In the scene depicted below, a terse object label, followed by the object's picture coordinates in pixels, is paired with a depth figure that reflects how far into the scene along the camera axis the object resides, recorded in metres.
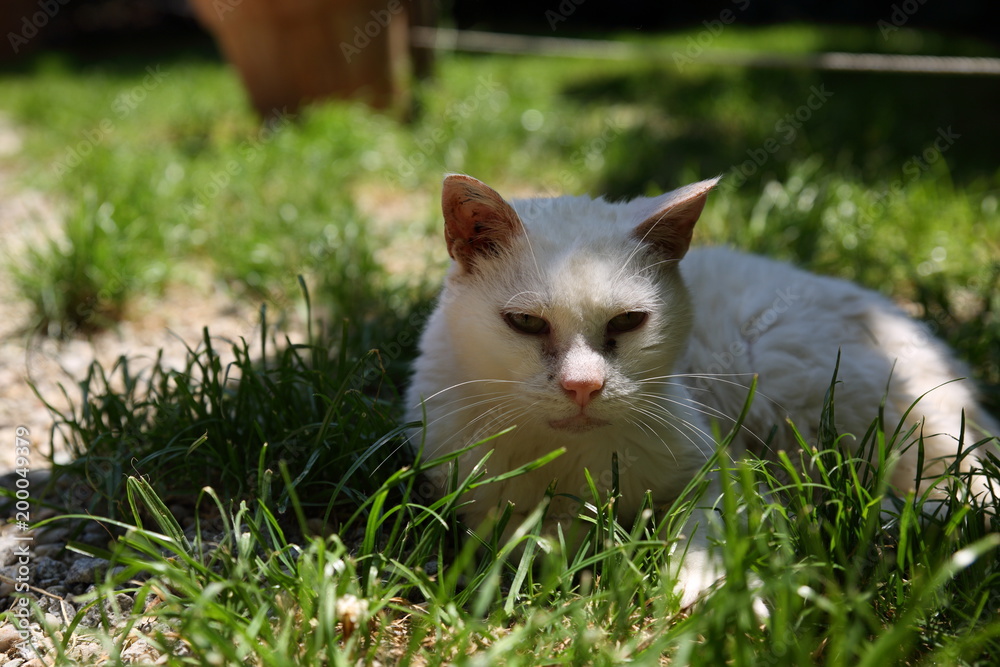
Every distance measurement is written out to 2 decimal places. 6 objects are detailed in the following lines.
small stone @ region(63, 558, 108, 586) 0.60
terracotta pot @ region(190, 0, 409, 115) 1.34
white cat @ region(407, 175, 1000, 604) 0.57
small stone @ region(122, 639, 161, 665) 0.55
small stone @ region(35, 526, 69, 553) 0.62
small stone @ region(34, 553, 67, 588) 0.60
